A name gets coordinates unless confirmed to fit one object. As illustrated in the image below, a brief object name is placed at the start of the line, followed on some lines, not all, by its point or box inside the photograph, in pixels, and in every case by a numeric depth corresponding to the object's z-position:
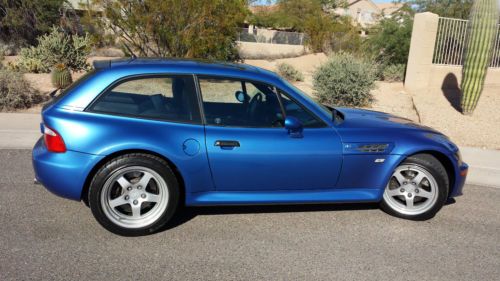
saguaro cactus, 11.06
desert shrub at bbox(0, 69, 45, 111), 9.85
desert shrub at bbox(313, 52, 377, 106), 11.87
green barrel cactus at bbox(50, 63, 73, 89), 12.45
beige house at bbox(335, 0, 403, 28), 77.79
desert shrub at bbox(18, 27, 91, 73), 14.84
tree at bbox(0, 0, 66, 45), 21.89
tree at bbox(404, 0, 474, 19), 20.07
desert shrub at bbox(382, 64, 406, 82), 15.75
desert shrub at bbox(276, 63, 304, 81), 17.00
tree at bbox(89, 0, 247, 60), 13.89
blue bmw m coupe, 4.04
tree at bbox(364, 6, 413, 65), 17.33
